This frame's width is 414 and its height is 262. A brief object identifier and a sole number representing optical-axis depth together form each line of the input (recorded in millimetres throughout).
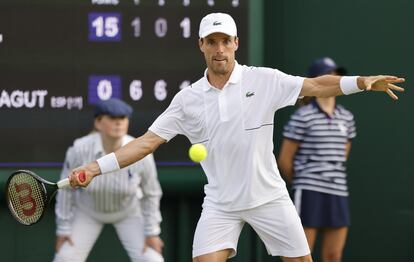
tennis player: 11242
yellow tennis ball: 10922
